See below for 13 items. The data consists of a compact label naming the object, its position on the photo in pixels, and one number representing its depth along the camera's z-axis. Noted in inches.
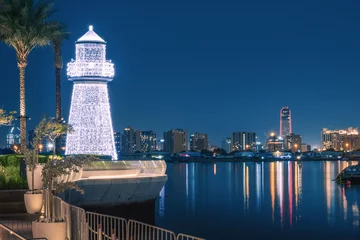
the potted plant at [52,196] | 606.2
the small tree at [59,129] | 1410.2
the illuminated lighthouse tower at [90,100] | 1813.5
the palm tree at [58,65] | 1897.6
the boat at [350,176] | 3799.2
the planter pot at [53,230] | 605.6
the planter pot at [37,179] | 1010.1
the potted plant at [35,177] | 852.0
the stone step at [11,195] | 937.3
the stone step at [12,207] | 895.7
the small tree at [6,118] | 1407.5
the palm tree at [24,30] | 1412.4
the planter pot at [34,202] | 849.5
